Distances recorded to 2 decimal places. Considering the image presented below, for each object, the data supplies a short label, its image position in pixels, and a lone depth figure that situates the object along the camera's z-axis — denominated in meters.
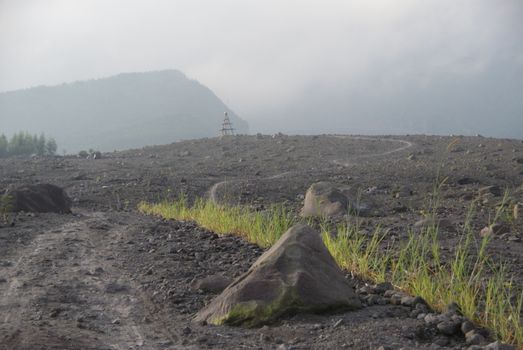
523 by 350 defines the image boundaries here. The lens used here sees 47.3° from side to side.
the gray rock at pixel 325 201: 11.40
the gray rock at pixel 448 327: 4.05
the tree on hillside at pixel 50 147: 64.75
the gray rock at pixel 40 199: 13.05
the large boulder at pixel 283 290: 4.49
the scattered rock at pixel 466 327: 4.01
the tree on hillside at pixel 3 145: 54.22
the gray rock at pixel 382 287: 5.13
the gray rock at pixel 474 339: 3.83
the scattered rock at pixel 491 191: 14.28
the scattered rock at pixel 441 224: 8.54
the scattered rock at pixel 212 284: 5.46
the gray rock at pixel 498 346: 3.53
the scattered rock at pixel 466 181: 17.92
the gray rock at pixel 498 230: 8.40
